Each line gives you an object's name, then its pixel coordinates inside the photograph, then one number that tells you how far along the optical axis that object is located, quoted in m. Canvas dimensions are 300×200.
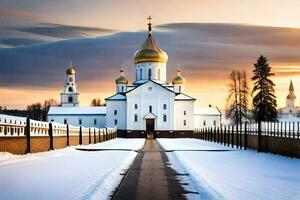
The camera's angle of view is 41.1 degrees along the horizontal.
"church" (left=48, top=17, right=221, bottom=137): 73.04
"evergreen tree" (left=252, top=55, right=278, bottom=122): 59.81
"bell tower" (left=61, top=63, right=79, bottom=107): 97.35
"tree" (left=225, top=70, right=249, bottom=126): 68.52
